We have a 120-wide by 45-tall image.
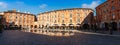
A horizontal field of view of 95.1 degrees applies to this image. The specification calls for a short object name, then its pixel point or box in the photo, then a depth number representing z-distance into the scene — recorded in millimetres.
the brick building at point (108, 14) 15100
